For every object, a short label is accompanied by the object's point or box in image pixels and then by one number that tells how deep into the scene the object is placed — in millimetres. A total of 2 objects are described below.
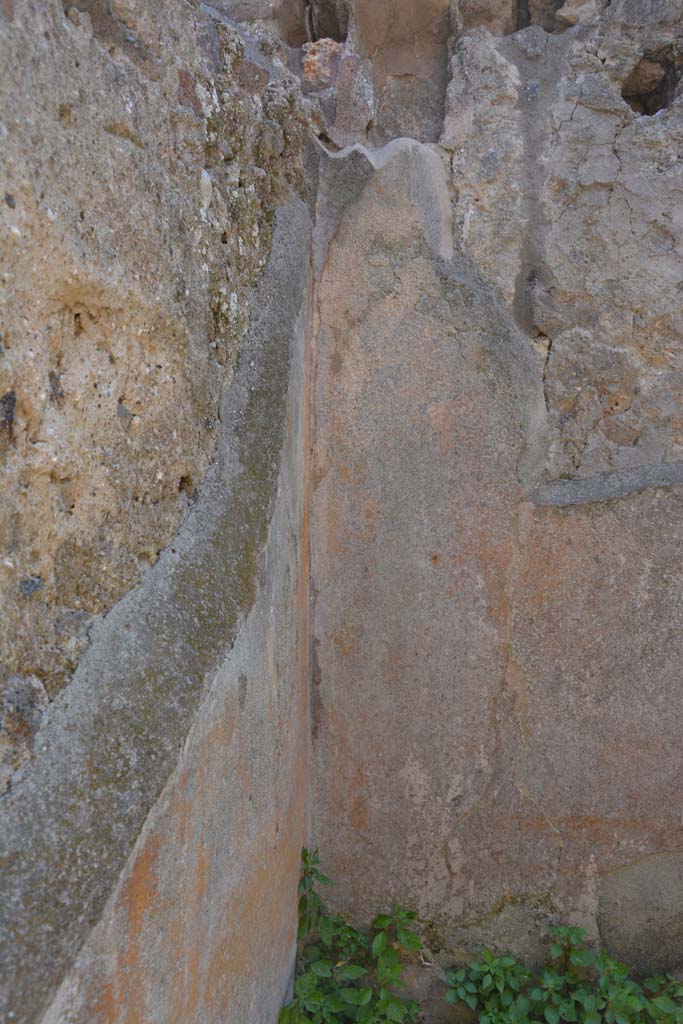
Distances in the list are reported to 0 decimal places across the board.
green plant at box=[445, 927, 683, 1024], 1884
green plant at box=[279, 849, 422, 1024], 1872
